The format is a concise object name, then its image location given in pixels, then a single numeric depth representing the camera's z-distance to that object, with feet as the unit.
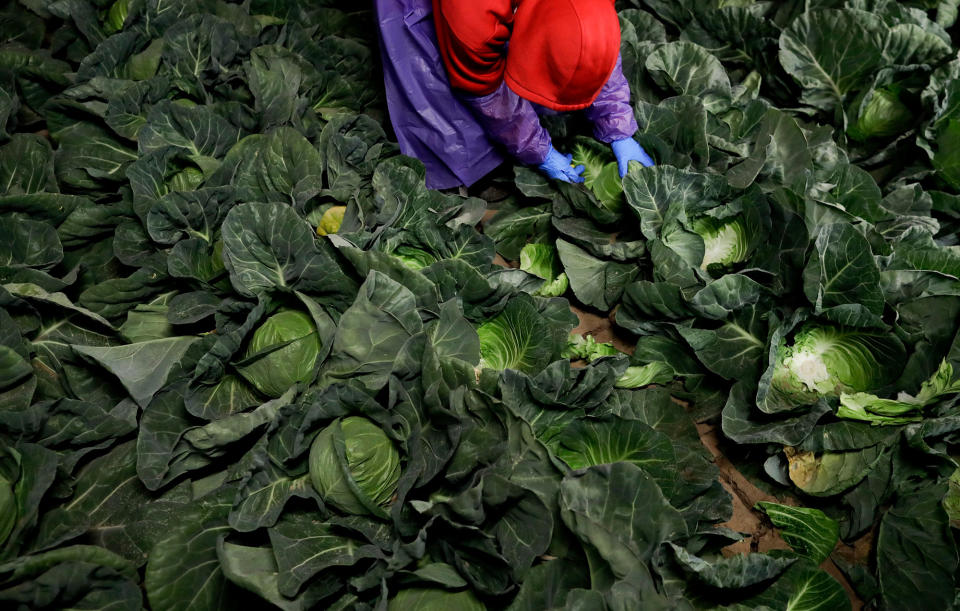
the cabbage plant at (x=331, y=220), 11.24
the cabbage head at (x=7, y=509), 7.66
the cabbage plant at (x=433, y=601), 7.97
